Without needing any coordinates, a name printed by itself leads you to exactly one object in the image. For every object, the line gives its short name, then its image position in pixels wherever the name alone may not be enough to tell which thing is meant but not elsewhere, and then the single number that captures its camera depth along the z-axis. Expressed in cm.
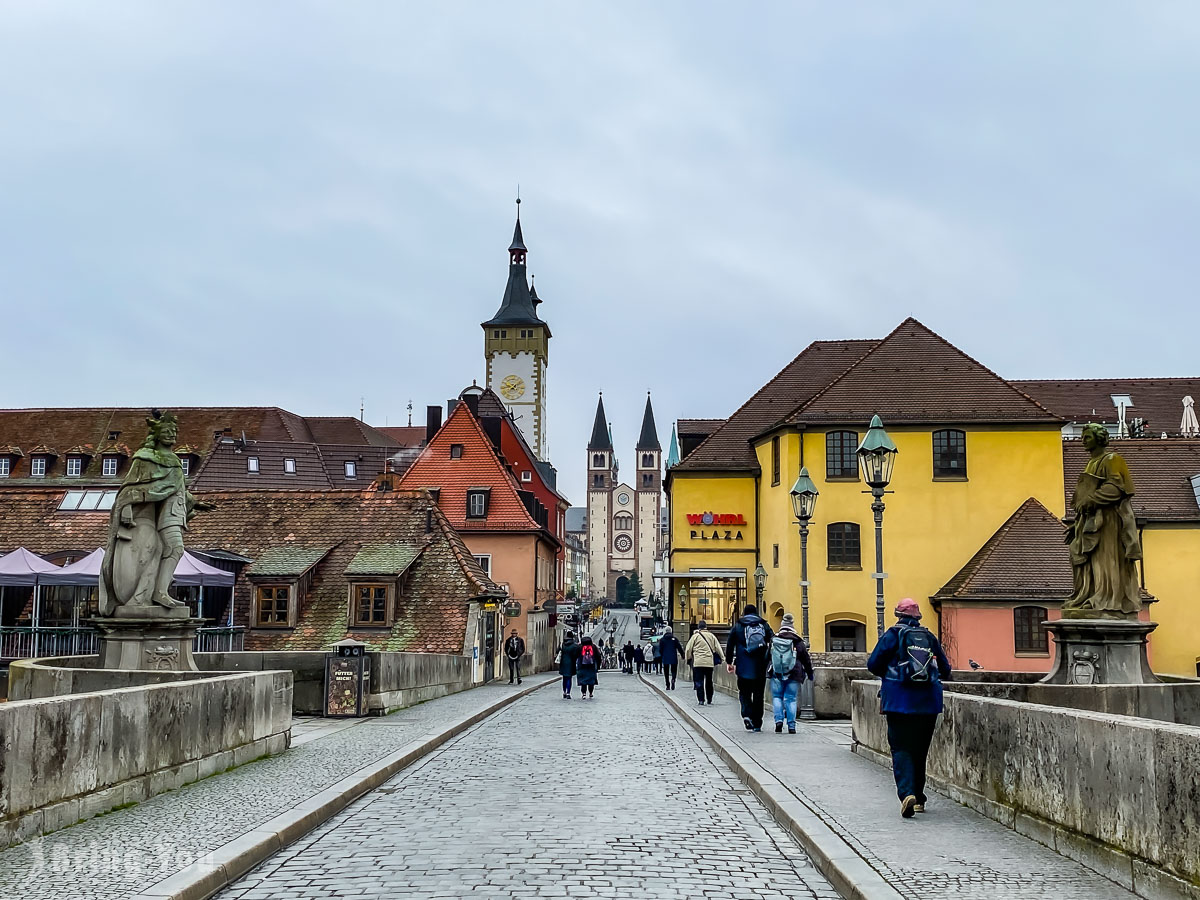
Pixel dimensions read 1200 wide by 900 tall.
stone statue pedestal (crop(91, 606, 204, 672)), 1300
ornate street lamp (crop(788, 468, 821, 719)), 2419
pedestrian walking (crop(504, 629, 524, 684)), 3547
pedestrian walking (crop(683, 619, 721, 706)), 2323
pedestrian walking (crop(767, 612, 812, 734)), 1642
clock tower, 11750
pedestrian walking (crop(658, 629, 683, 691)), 3161
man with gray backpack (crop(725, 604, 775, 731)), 1688
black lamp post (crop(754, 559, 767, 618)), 4128
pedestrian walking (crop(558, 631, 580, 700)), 2764
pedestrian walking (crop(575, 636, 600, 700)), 2686
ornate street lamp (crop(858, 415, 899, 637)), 2047
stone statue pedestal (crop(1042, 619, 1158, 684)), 1389
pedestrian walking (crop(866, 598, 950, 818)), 885
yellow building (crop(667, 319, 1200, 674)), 3941
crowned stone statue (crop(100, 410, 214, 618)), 1316
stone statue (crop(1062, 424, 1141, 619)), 1427
